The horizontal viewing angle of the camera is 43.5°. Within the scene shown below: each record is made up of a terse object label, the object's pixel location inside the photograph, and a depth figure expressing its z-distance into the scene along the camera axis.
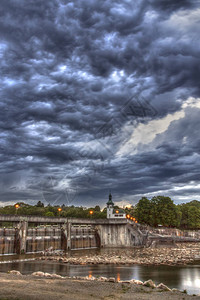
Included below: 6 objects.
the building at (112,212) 101.90
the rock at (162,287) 25.02
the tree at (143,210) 128.00
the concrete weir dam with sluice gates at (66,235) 59.85
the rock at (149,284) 25.80
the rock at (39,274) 31.48
